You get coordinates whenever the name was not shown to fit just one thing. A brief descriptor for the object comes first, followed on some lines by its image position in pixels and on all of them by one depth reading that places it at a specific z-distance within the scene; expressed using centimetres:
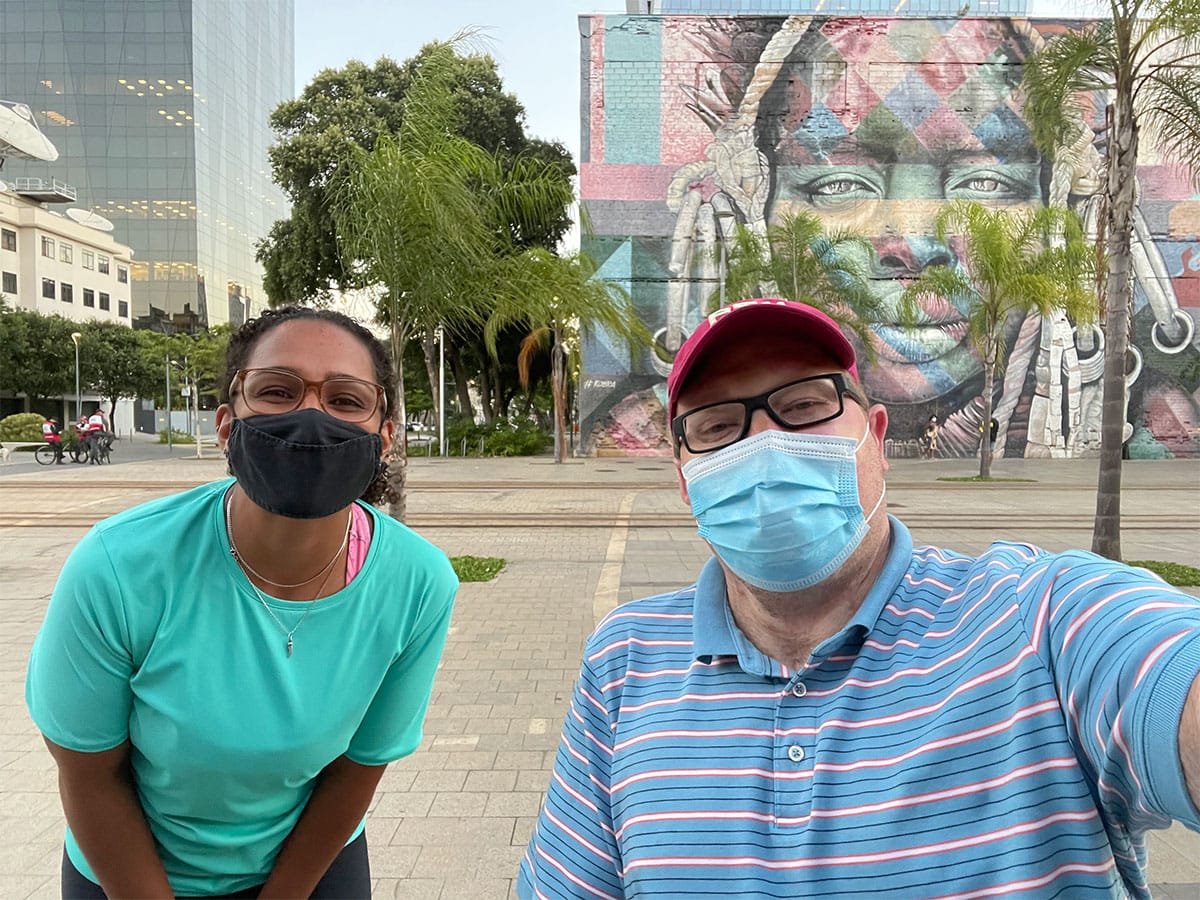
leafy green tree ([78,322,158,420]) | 4887
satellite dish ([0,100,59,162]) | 5175
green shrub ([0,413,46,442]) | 3391
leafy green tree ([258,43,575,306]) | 2700
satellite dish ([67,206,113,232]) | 6550
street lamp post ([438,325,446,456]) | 2610
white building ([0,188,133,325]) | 5581
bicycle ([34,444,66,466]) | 2592
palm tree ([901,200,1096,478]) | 1864
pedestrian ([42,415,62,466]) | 2509
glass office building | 8106
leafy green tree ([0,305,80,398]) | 4441
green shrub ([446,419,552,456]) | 2942
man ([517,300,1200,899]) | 105
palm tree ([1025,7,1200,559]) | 738
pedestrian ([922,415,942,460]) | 2917
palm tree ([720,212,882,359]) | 2080
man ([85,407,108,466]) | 2536
